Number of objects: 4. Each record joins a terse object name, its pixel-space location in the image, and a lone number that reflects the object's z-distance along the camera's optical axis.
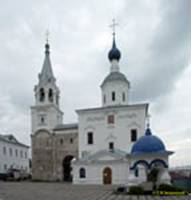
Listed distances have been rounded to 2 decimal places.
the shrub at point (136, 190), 12.53
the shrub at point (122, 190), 13.83
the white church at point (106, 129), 26.40
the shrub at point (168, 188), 12.94
